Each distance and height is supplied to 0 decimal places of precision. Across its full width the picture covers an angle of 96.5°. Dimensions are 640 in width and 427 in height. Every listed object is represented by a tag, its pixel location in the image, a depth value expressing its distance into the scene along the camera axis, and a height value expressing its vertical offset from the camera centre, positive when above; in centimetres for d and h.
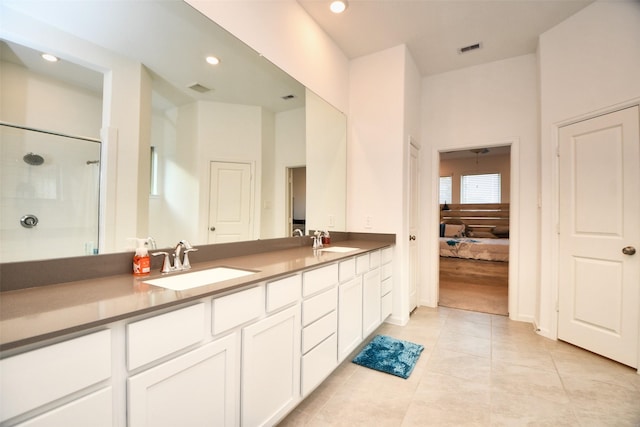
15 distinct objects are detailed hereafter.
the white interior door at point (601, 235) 223 -12
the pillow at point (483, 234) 697 -37
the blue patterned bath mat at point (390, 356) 215 -113
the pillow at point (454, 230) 706 -28
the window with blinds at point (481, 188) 767 +85
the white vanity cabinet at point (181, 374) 89 -56
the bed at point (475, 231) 564 -30
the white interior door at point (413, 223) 335 -5
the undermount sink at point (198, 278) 133 -31
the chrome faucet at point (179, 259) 144 -23
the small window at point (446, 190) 822 +83
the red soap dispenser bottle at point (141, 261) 135 -22
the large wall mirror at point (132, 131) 107 +43
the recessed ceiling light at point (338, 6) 242 +183
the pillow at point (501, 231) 674 -28
